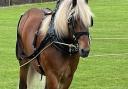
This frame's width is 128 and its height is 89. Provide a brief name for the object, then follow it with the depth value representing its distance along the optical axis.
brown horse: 10.51
